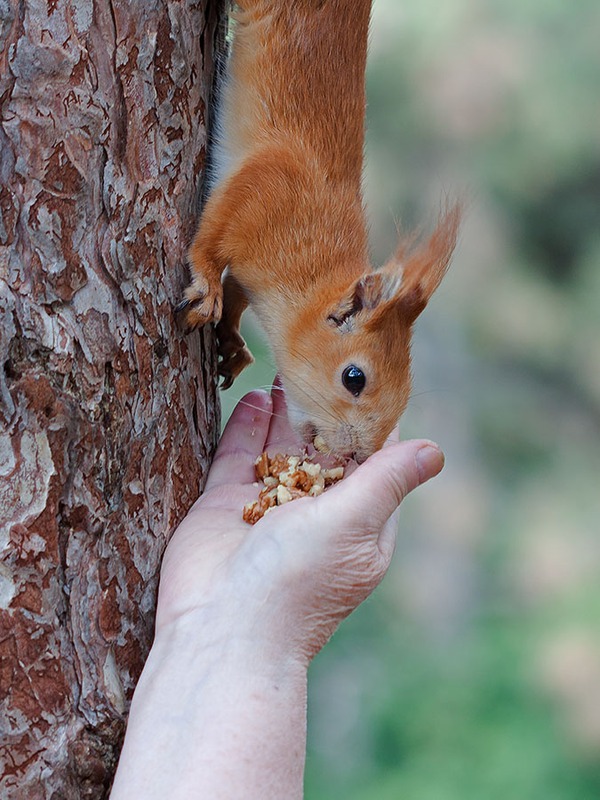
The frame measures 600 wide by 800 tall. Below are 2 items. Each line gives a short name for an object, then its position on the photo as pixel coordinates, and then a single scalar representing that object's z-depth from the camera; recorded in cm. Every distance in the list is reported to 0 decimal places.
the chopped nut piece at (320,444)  113
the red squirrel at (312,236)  114
